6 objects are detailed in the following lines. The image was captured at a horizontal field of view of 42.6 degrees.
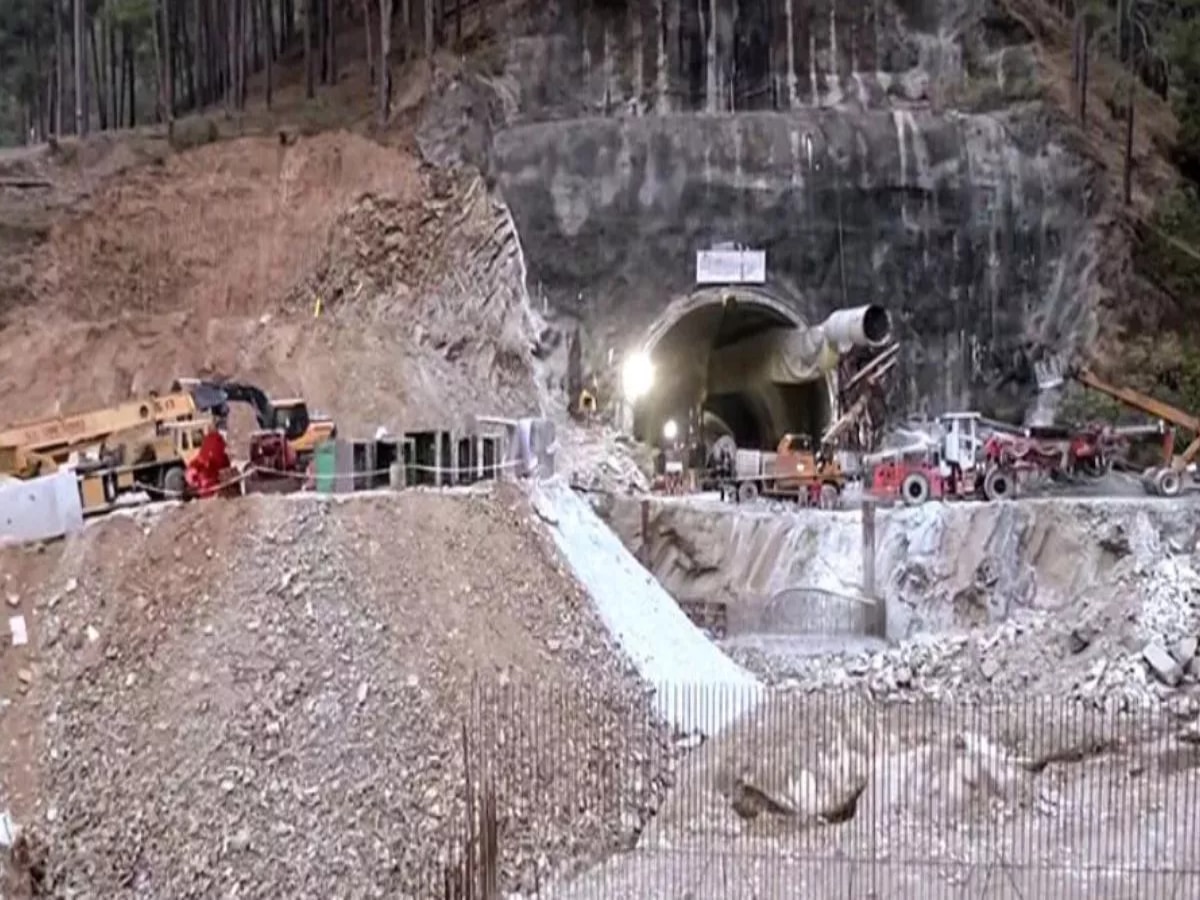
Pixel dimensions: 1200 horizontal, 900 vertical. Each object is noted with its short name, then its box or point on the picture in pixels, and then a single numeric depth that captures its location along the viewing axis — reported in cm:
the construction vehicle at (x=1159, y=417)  2811
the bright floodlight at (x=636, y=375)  3556
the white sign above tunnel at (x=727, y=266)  3581
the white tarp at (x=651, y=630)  2028
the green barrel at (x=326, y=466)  2114
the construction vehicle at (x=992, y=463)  2894
